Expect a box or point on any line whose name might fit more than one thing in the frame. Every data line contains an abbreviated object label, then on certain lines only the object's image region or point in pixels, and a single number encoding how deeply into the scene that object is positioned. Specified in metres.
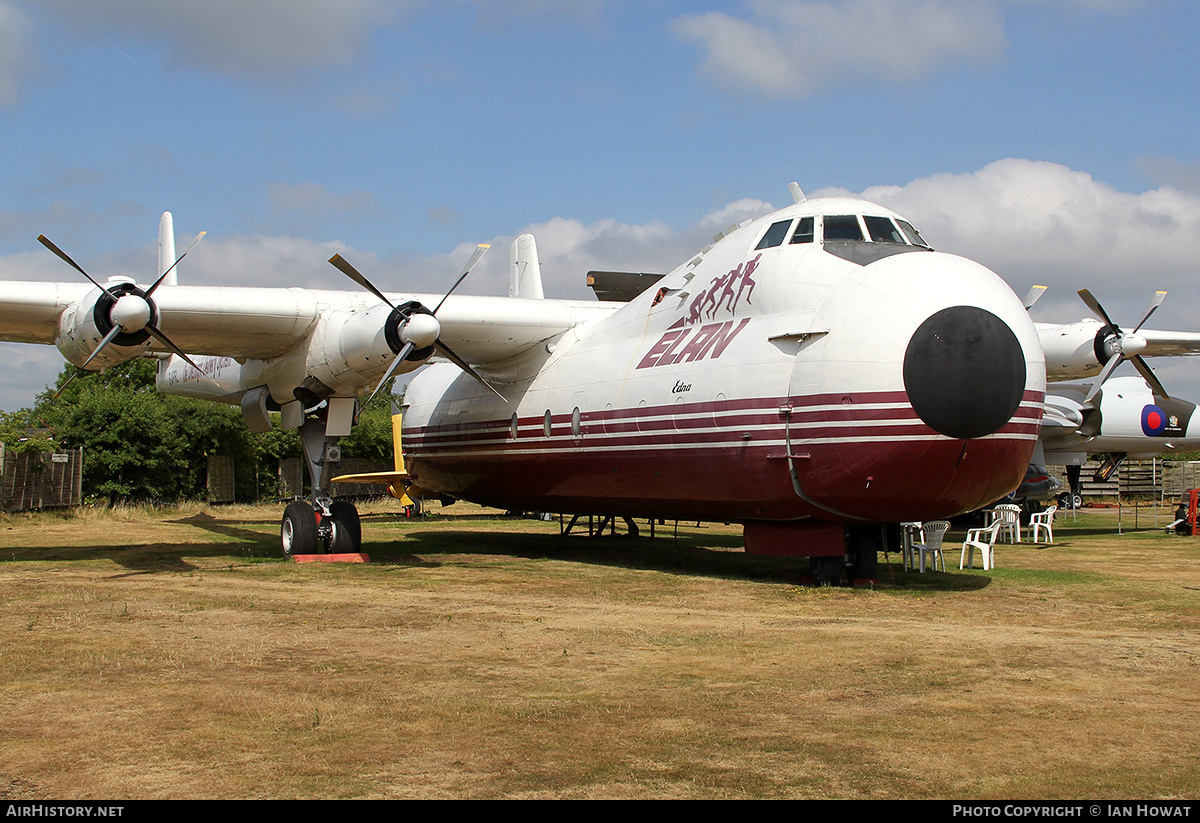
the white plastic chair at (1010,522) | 20.92
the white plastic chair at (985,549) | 15.49
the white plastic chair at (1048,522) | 20.98
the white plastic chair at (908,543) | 14.95
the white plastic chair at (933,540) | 14.73
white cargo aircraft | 11.62
